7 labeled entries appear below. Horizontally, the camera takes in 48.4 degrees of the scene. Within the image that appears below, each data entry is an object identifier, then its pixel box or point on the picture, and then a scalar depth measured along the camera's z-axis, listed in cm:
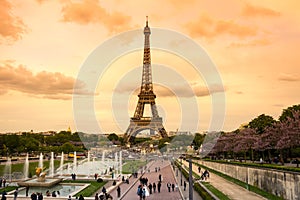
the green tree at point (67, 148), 7038
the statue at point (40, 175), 2870
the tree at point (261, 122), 4378
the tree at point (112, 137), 12194
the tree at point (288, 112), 3998
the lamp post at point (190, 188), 1341
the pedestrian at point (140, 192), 2120
